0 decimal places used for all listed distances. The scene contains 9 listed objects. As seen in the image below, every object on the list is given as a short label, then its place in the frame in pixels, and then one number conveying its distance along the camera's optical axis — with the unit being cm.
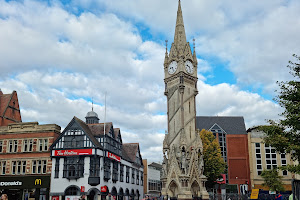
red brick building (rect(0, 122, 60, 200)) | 4727
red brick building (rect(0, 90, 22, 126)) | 5562
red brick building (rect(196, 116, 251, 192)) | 6365
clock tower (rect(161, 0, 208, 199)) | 4319
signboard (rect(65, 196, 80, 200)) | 4478
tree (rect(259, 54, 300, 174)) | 2017
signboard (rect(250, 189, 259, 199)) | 3519
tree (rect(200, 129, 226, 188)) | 4928
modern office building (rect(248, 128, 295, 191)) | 6212
